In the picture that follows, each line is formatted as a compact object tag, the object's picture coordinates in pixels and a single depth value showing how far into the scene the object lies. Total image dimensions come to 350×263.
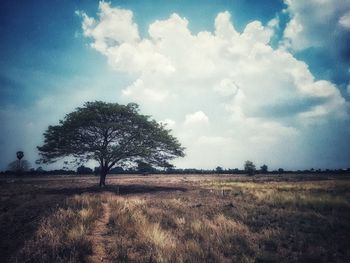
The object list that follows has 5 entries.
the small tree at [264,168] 132.62
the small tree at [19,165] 91.15
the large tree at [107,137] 28.11
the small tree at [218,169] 167.48
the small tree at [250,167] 91.12
